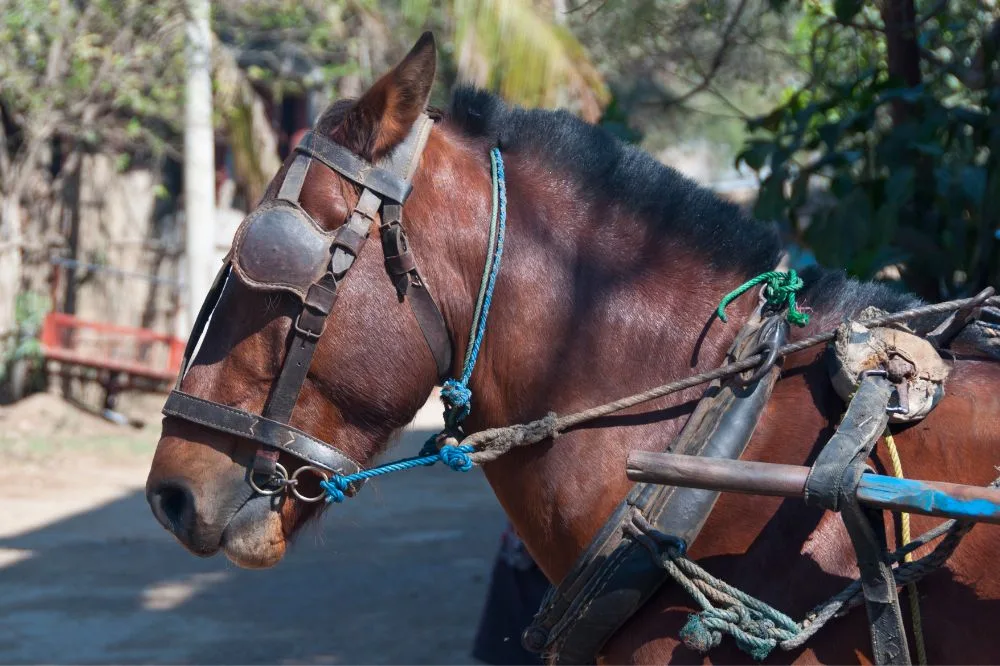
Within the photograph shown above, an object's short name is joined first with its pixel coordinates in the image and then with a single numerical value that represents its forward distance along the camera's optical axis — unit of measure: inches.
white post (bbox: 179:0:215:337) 412.5
